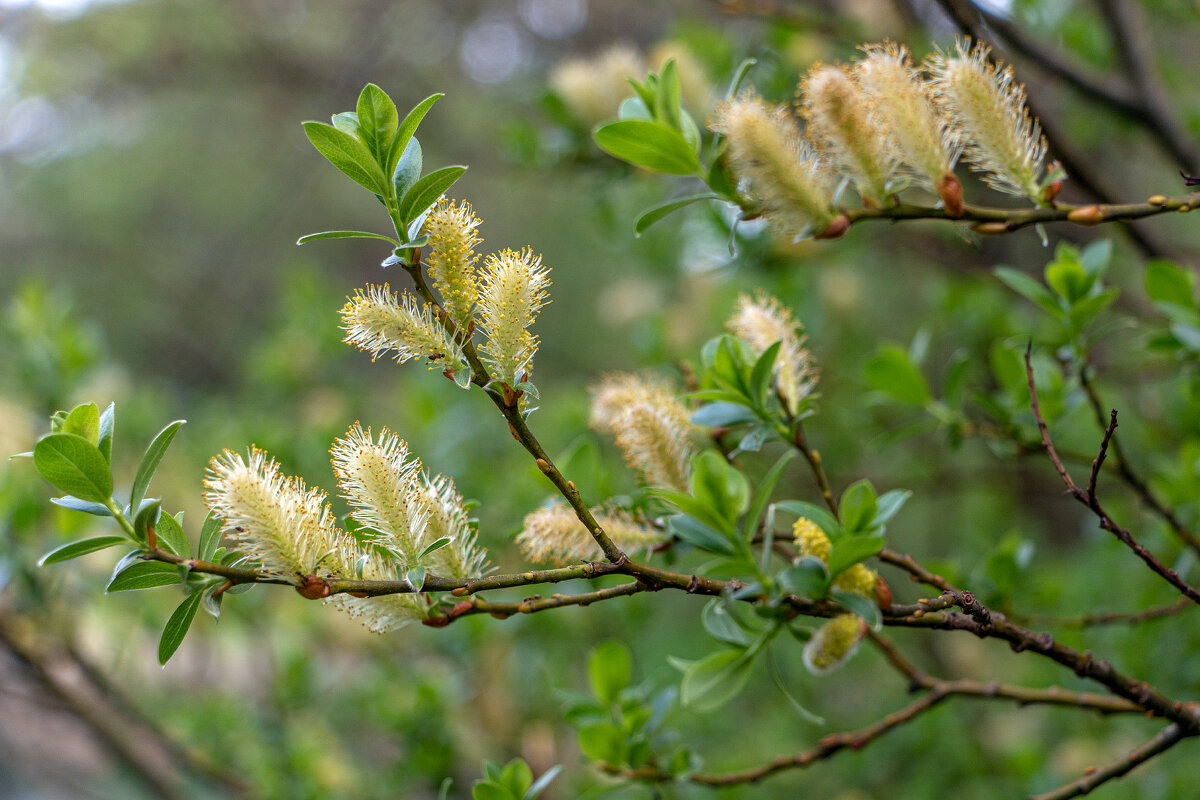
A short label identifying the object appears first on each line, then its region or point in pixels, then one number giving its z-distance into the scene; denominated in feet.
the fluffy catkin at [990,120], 1.89
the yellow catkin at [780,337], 1.95
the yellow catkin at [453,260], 1.77
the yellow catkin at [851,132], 1.90
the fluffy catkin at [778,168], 1.90
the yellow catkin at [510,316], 1.77
